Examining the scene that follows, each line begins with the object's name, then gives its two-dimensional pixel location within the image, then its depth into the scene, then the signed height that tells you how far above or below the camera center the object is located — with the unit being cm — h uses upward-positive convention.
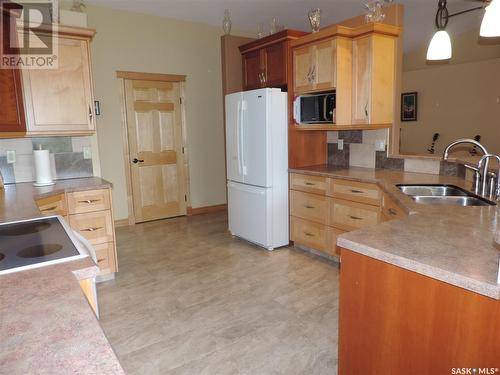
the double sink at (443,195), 227 -43
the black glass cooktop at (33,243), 131 -41
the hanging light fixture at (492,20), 187 +59
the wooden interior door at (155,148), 497 -12
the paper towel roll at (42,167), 309 -20
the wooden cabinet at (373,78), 329 +52
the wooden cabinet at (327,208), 313 -69
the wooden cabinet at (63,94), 297 +42
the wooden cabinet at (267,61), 379 +86
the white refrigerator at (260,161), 370 -26
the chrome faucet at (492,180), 210 -30
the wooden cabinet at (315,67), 339 +68
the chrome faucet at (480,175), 225 -28
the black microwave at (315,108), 348 +28
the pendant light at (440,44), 298 +73
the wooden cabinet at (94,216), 289 -62
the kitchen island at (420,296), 108 -55
